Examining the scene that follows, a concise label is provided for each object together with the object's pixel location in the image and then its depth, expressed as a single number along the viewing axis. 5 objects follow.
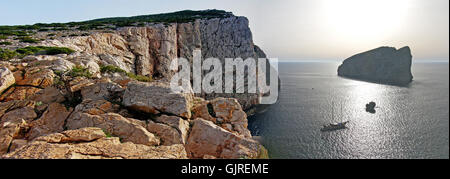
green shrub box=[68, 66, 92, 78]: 11.09
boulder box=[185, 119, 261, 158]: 7.86
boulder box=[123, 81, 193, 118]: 9.17
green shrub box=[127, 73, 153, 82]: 13.88
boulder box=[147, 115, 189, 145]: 7.86
